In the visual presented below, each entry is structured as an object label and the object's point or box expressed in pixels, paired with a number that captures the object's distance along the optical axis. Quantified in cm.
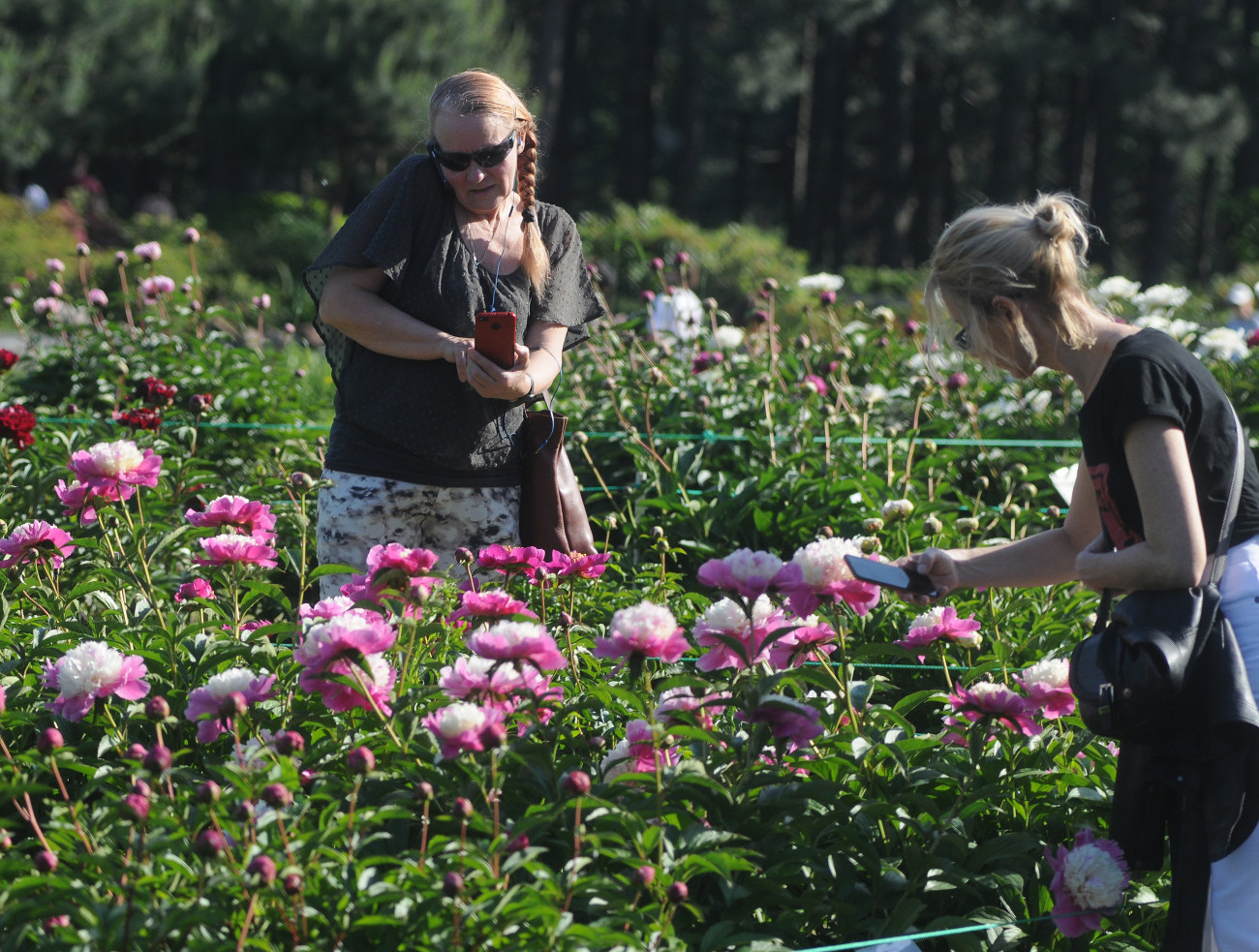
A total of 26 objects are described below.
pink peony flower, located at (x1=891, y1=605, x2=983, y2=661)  944
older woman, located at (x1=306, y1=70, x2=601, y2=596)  982
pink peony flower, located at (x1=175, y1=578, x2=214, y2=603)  958
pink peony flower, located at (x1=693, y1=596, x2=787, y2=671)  926
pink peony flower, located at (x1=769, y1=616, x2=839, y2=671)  932
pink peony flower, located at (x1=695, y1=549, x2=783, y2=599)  920
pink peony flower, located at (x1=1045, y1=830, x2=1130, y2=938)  919
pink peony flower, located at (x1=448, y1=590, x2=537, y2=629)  926
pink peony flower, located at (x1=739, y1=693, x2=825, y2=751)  920
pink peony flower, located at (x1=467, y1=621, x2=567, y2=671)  909
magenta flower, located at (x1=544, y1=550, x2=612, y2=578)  954
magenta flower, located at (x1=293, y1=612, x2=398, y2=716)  912
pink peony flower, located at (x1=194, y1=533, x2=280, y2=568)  939
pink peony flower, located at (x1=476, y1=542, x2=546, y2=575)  948
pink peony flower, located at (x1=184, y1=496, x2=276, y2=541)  945
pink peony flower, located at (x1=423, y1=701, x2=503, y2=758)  901
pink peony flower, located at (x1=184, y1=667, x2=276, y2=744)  913
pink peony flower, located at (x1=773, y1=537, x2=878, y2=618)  924
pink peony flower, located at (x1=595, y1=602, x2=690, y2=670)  916
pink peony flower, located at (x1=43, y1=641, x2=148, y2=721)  918
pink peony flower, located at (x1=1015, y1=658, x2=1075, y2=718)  935
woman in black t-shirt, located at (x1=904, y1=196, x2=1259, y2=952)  915
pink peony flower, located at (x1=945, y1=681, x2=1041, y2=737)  929
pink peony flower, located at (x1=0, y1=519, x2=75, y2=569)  953
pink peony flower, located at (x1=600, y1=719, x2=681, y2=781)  923
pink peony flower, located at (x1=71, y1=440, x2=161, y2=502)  955
